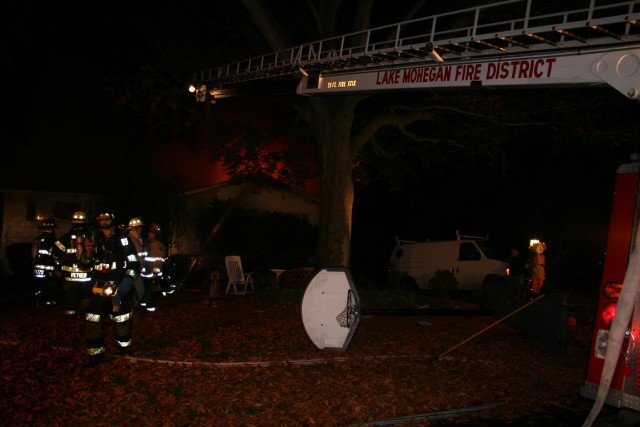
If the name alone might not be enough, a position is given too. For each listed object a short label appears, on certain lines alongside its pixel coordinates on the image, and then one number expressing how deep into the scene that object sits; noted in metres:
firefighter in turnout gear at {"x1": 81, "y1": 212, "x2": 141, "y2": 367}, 8.05
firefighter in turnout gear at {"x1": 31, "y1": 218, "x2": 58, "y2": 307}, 12.00
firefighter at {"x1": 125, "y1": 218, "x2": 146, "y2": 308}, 10.21
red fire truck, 5.33
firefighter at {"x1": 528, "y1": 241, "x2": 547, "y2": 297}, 15.80
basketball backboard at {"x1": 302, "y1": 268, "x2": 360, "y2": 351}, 9.05
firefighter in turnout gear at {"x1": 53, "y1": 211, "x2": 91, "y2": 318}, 9.83
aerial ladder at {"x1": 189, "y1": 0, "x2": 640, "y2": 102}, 6.06
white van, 20.03
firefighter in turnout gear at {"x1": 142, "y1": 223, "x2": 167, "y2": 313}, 11.86
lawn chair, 16.00
